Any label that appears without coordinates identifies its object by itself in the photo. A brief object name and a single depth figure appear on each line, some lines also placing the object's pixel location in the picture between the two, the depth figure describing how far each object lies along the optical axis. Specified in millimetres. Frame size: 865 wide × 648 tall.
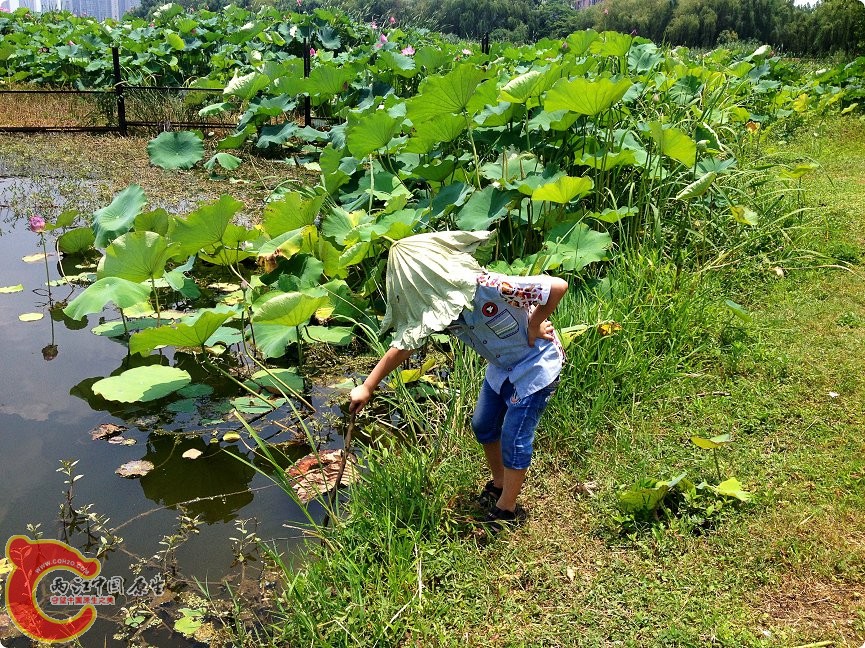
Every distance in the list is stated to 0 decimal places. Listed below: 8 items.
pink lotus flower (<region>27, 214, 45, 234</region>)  4203
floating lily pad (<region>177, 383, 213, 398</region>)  3463
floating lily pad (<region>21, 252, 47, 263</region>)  4980
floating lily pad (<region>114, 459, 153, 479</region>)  2883
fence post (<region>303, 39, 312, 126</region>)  7996
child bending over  2023
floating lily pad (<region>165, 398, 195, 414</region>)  3345
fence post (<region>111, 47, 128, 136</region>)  8516
